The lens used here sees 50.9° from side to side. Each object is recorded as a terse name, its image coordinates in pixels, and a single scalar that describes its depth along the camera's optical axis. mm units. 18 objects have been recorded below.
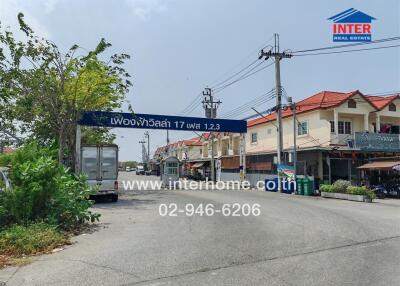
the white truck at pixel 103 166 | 22172
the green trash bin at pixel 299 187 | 28656
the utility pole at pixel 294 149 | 29616
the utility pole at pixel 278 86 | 31517
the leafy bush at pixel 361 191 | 23219
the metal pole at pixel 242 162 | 38731
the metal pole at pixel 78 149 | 23520
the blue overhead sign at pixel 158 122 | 26483
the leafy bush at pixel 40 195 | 11164
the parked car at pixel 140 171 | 93812
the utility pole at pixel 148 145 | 106688
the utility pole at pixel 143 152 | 116862
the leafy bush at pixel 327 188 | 26062
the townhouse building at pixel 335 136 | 31812
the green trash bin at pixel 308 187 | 28109
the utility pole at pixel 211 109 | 49925
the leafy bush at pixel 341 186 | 25216
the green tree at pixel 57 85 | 21344
